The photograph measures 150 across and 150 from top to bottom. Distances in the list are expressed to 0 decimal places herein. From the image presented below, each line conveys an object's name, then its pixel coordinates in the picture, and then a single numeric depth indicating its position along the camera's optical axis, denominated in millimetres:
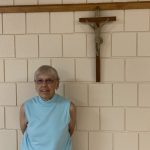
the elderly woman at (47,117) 1626
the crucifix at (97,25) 1731
